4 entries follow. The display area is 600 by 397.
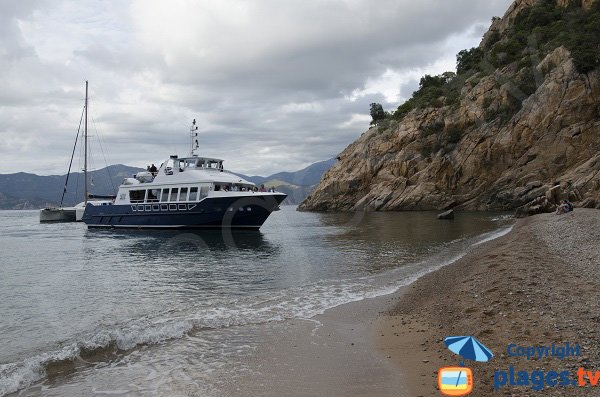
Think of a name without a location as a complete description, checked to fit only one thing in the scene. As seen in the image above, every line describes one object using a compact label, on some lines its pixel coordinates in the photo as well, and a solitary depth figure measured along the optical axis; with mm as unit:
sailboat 71062
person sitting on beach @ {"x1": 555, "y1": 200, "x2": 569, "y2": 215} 30791
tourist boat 39625
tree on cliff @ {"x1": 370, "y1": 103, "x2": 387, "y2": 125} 108175
